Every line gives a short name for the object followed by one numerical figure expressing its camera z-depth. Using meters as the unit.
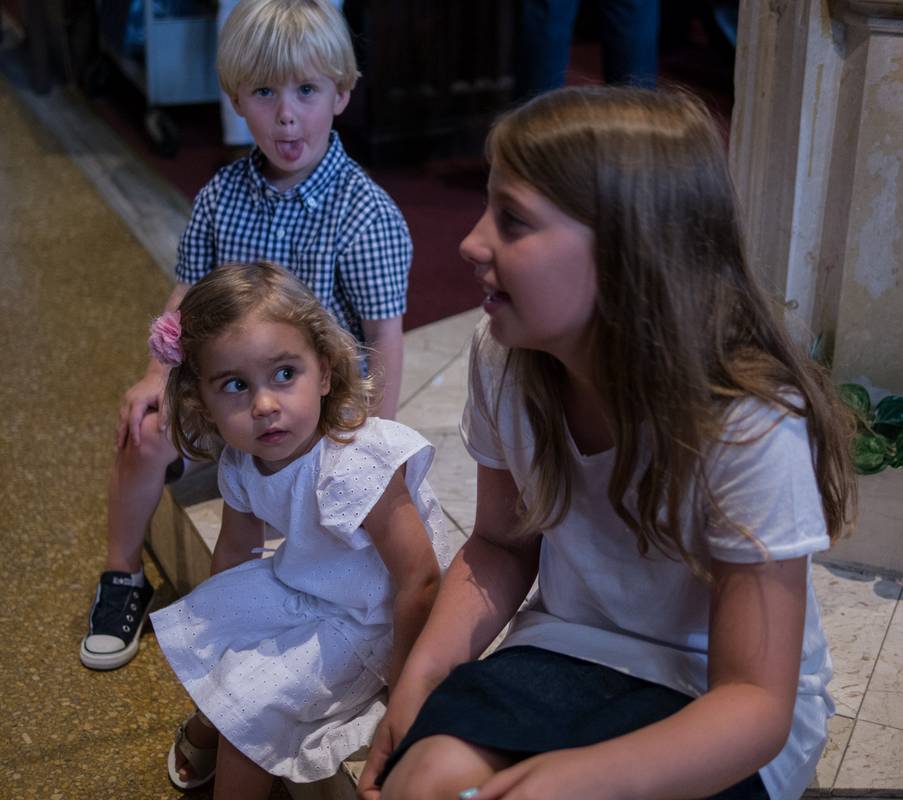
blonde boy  2.00
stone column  1.83
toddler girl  1.58
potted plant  1.89
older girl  1.15
